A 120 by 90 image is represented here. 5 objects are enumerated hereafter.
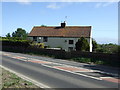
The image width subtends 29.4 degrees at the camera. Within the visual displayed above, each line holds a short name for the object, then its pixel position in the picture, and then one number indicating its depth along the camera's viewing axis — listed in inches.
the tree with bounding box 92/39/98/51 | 2118.0
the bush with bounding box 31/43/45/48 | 1705.2
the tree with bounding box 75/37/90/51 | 1515.7
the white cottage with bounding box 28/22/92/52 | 2026.1
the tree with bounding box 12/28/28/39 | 5091.5
